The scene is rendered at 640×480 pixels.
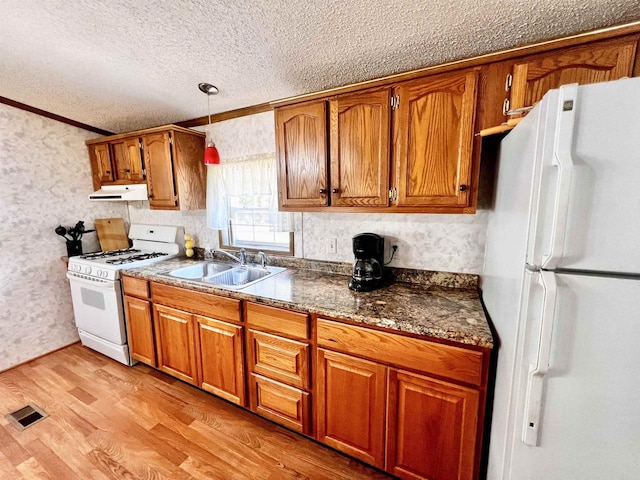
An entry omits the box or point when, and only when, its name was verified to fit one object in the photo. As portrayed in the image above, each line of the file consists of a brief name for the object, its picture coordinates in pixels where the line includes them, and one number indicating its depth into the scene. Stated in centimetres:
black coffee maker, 172
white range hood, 260
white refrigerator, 66
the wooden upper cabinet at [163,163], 241
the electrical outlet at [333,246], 210
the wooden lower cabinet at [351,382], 122
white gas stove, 241
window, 228
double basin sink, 225
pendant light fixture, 194
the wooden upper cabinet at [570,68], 107
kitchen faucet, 241
